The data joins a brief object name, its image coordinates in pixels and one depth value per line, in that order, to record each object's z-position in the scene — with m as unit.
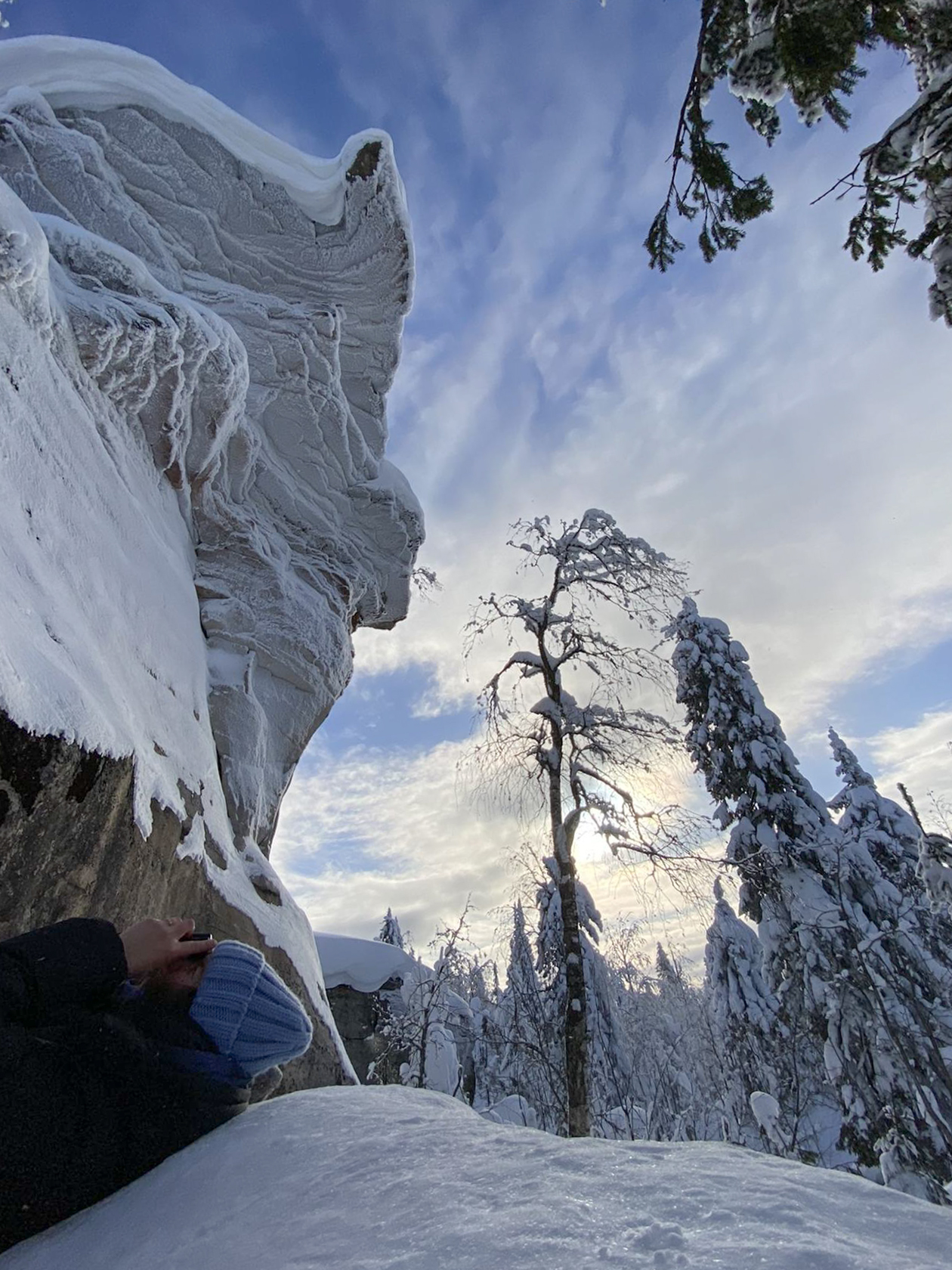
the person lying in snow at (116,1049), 1.77
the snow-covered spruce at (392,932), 38.00
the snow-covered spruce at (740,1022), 19.58
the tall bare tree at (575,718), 9.23
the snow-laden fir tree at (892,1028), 10.88
